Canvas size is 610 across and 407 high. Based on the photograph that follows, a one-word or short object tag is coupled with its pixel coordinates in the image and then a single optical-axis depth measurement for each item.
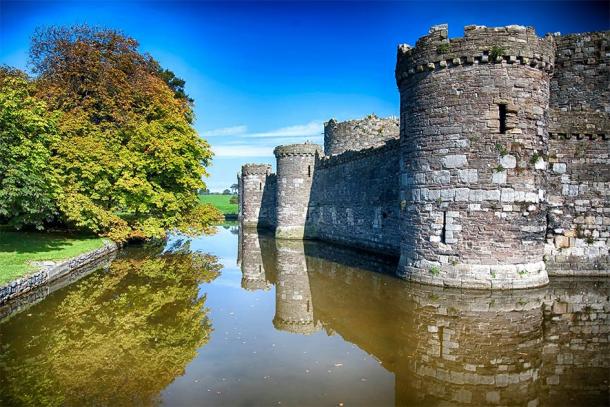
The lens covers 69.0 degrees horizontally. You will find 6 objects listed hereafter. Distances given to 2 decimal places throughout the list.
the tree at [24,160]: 14.15
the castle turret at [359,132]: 27.83
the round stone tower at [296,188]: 28.62
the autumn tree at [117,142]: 18.97
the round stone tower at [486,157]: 11.77
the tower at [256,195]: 38.25
